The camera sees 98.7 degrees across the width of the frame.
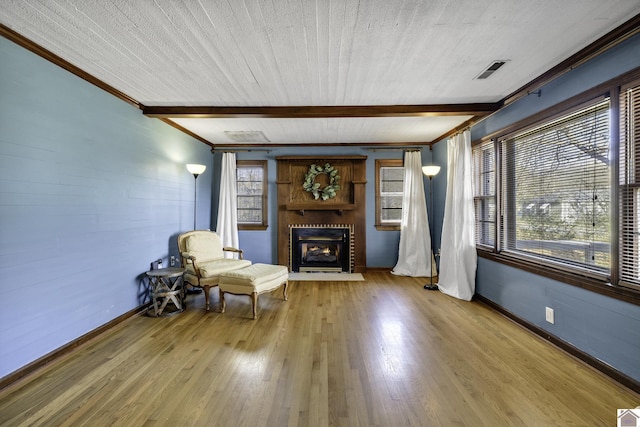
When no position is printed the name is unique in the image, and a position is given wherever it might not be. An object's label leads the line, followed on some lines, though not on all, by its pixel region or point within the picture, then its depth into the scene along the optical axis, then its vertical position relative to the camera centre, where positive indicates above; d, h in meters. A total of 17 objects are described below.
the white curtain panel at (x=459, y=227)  3.79 -0.16
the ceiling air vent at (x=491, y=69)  2.41 +1.34
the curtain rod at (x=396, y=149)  5.25 +1.29
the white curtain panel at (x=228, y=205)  5.17 +0.17
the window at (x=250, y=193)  5.50 +0.42
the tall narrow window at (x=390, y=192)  5.42 +0.46
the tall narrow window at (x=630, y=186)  1.90 +0.22
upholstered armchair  3.47 -0.66
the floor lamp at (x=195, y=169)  4.07 +0.67
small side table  3.21 -0.92
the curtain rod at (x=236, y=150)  5.35 +1.25
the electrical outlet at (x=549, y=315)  2.54 -0.92
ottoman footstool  3.20 -0.82
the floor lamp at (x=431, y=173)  4.28 +0.69
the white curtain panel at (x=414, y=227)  5.07 -0.22
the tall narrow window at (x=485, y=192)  3.56 +0.33
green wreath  5.27 +0.61
